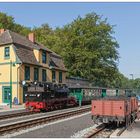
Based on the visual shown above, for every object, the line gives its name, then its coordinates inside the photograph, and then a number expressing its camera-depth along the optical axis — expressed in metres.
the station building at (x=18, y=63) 25.62
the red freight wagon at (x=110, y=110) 11.14
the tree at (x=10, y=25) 42.37
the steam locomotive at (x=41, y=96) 18.61
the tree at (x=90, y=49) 39.03
